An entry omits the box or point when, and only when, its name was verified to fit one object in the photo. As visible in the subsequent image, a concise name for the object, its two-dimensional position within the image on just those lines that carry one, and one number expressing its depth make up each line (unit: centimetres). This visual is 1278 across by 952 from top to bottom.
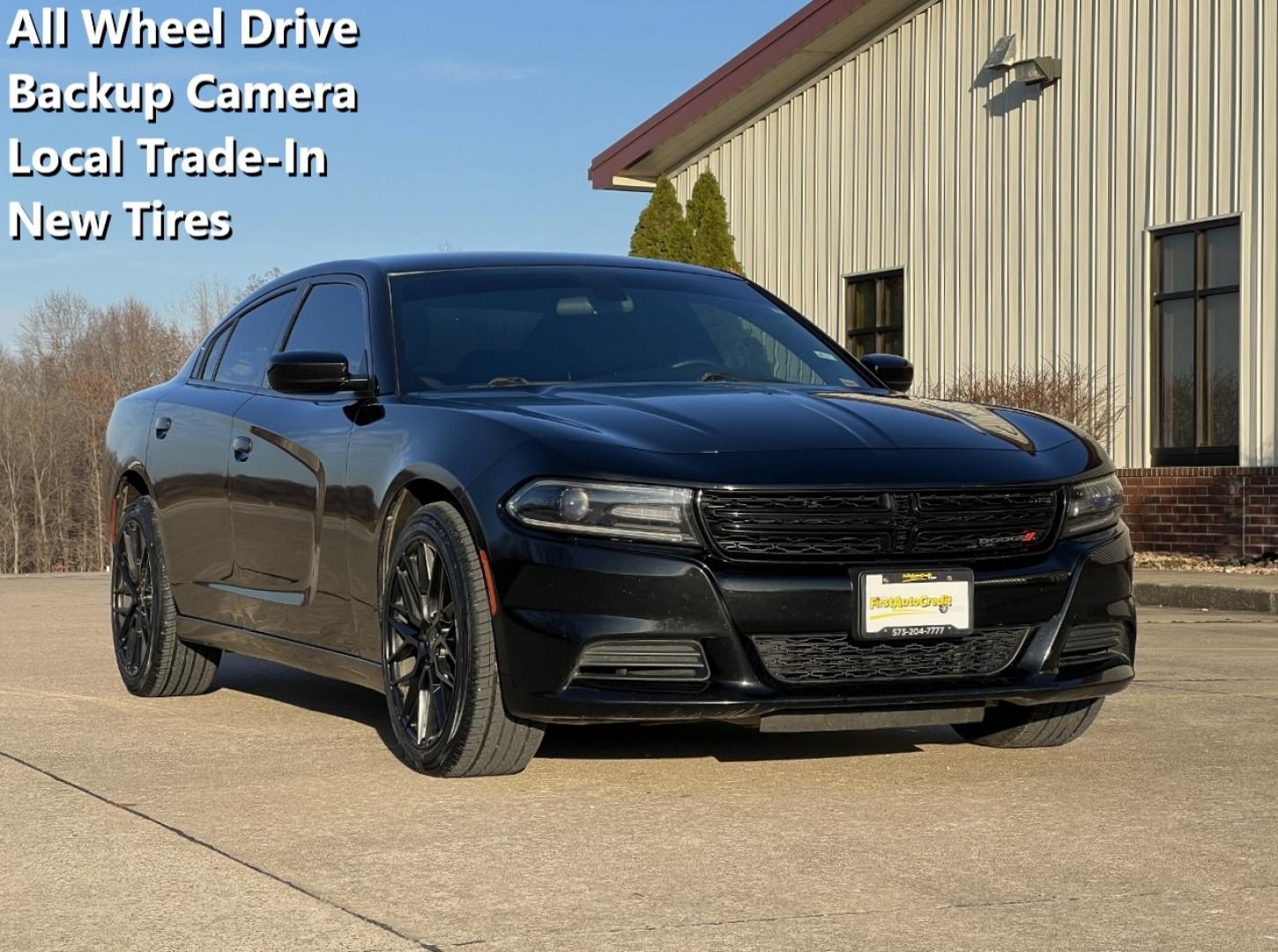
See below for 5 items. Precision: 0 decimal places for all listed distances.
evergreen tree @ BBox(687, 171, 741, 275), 2533
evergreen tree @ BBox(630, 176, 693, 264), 2548
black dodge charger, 529
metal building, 1795
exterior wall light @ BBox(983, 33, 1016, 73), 2103
